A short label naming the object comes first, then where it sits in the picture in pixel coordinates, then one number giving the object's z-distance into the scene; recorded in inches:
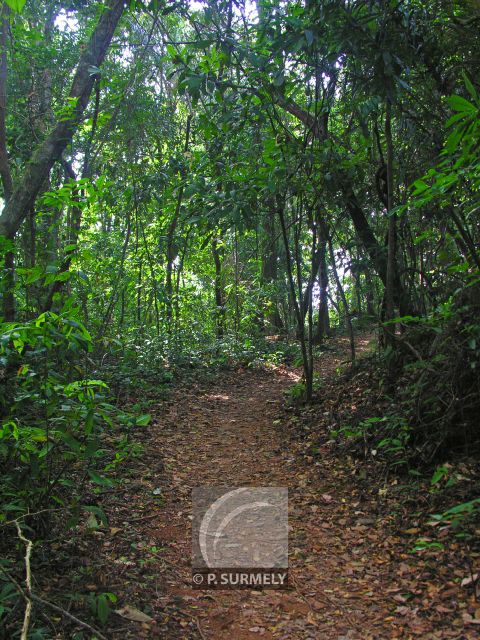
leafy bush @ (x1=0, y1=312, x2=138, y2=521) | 111.6
